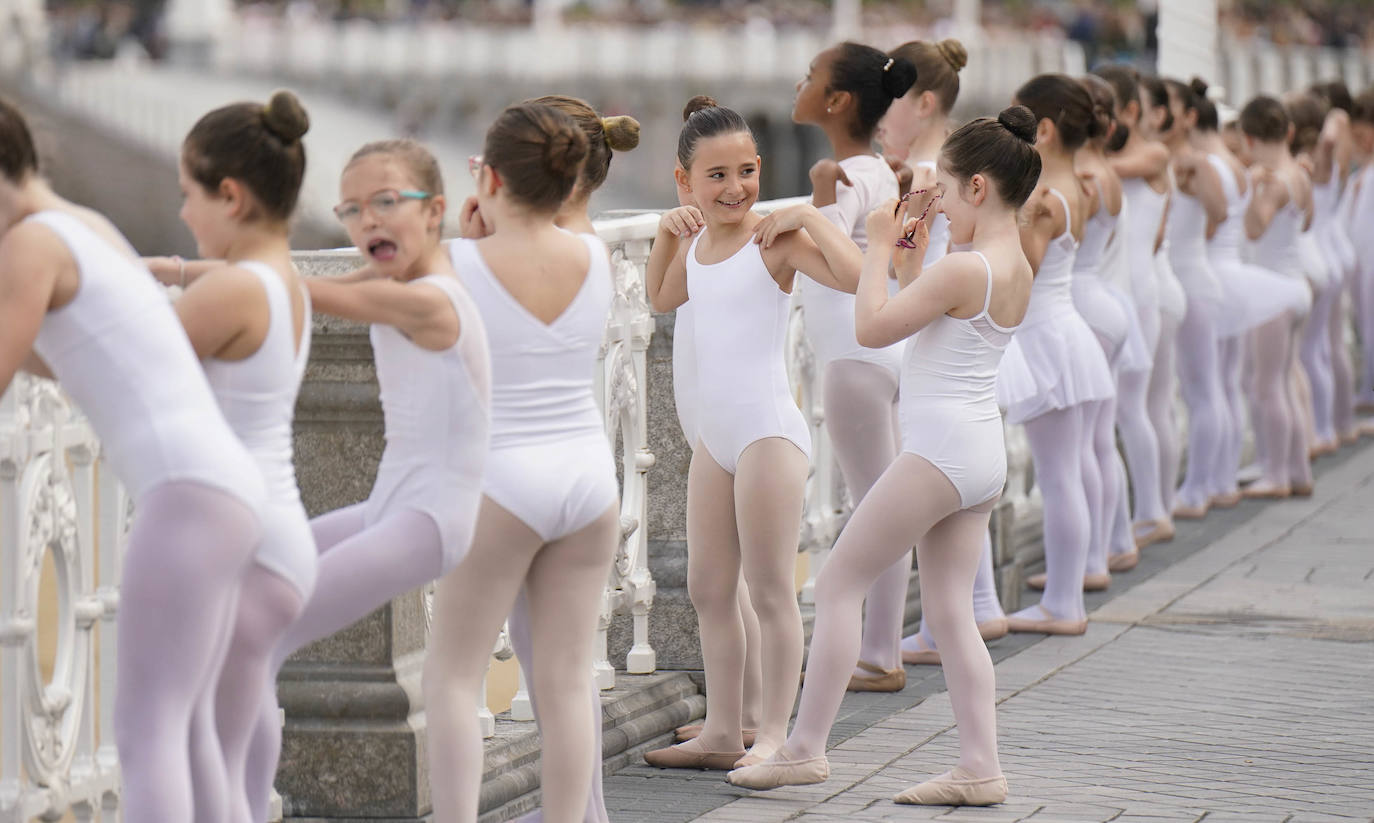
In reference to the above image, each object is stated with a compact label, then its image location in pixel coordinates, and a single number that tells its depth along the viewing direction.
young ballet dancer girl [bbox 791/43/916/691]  13.01
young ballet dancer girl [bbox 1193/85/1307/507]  22.16
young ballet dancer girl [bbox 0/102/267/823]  7.73
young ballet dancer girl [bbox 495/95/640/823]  9.83
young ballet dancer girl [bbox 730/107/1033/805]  11.33
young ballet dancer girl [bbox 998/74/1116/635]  15.90
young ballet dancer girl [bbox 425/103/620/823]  9.16
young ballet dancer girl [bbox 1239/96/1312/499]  22.78
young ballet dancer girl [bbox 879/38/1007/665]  14.42
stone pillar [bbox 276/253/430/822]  10.63
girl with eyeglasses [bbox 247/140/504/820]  8.56
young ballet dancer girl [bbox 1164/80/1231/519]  20.97
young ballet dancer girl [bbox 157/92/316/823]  8.03
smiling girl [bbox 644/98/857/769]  11.37
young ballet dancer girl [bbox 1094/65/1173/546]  18.91
